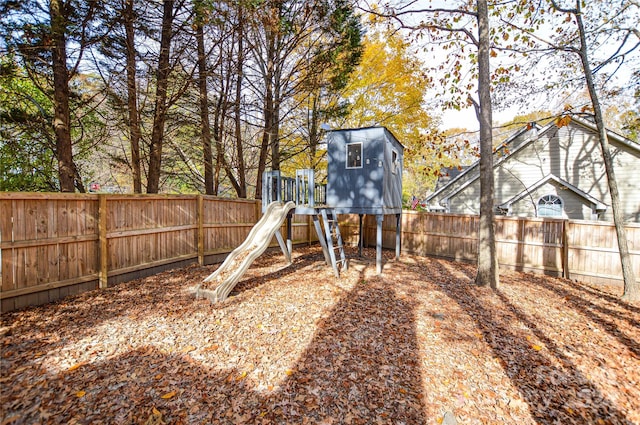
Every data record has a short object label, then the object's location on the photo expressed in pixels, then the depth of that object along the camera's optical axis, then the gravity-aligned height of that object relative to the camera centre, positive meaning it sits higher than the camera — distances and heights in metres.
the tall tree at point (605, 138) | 6.20 +1.61
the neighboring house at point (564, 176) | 11.09 +1.42
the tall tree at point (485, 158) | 6.33 +1.17
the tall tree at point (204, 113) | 8.89 +3.42
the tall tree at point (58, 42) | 5.54 +3.57
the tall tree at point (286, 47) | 9.54 +6.18
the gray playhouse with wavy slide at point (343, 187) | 7.22 +0.67
